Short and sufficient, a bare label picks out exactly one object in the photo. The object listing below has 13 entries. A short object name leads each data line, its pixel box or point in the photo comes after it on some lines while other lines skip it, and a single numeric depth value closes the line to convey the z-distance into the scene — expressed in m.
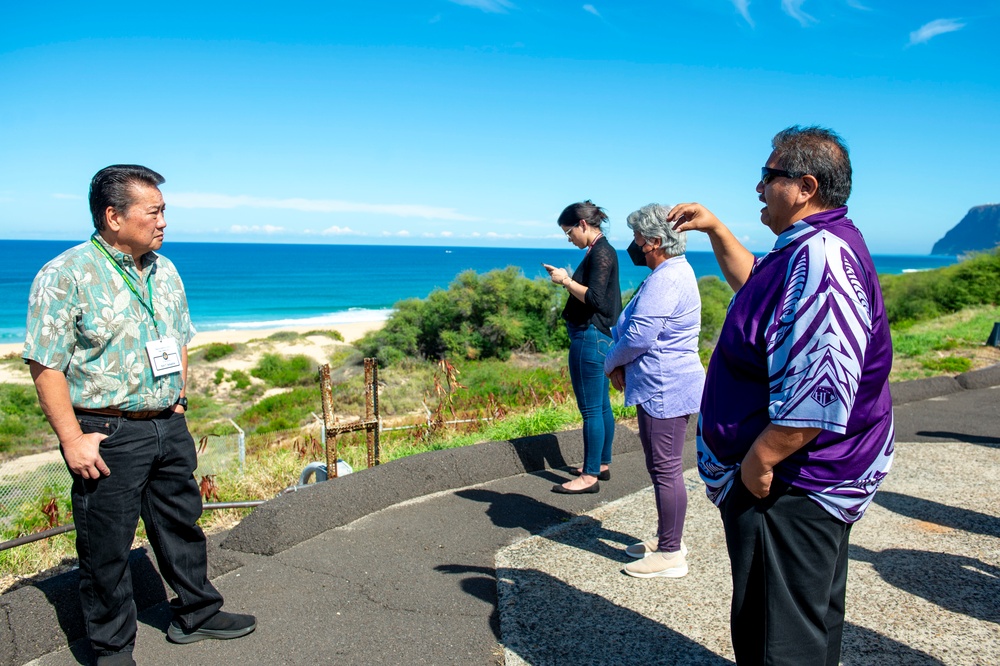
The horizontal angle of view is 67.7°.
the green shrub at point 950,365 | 9.24
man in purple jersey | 2.01
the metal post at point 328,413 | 4.69
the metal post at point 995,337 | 10.79
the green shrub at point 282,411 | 20.23
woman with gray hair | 3.69
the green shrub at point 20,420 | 18.33
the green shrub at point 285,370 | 29.98
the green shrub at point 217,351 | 35.47
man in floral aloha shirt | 2.79
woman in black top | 4.82
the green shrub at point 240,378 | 29.34
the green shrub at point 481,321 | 24.28
